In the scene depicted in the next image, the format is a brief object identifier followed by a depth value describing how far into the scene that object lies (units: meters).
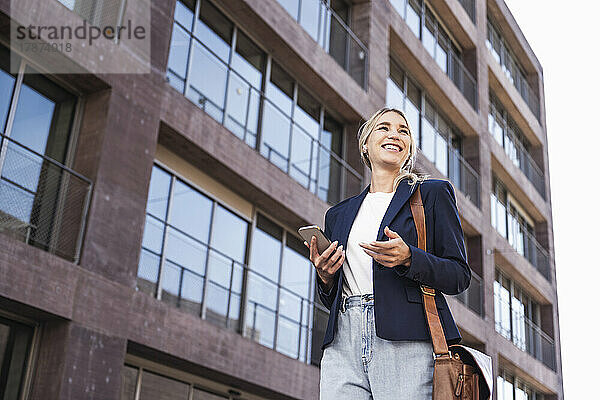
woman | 2.68
